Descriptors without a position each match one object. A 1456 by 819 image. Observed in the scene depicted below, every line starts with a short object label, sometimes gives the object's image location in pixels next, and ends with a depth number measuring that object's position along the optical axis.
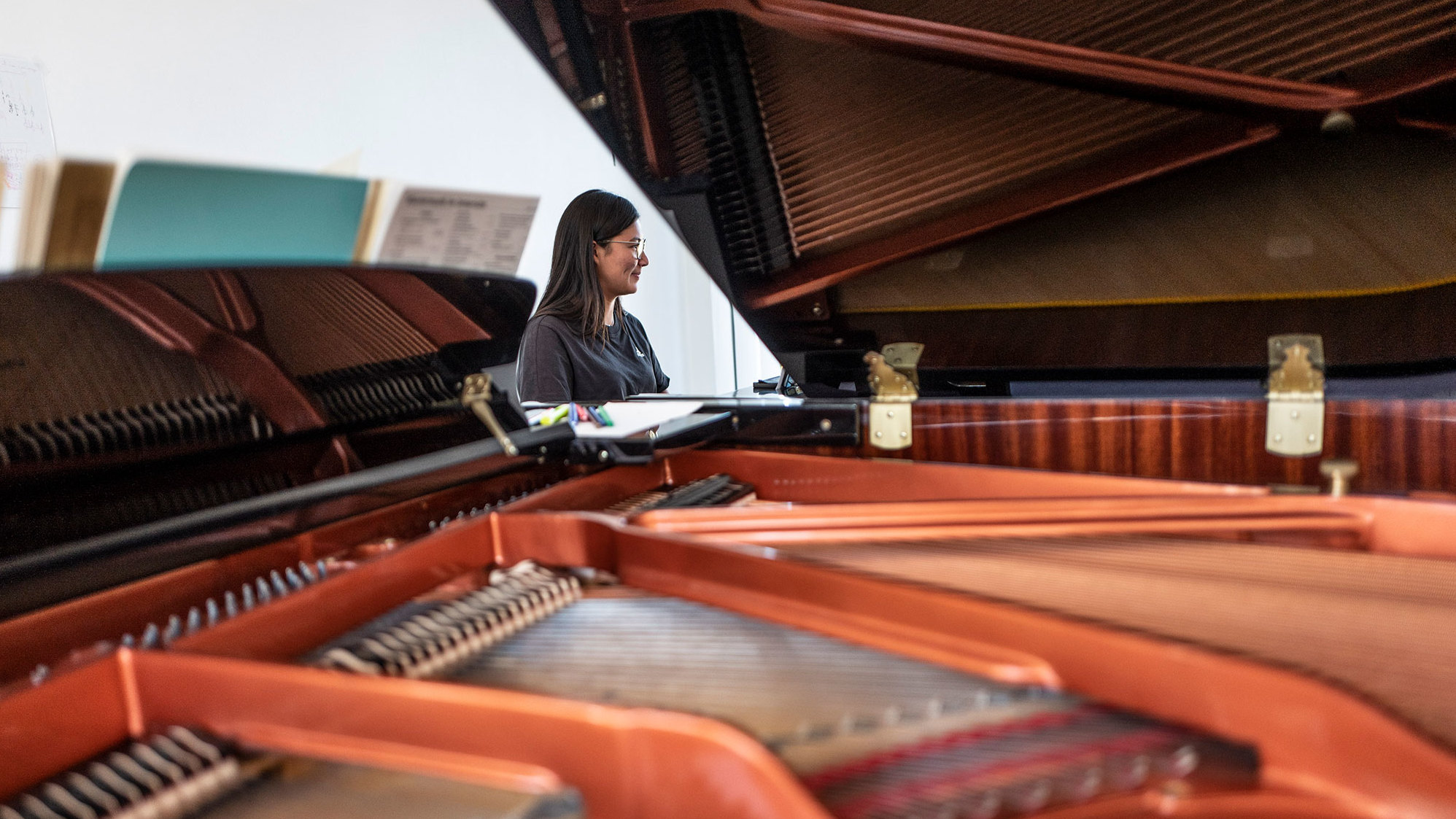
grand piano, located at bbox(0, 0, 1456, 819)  0.74
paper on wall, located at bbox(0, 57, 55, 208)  2.50
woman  3.27
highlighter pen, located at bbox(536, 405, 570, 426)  1.71
